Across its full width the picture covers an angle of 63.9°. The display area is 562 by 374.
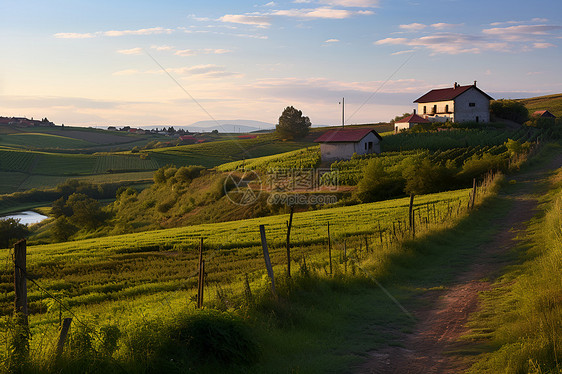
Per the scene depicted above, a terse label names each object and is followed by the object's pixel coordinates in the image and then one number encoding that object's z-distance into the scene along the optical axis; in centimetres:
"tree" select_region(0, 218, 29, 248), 5600
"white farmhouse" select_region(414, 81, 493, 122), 8419
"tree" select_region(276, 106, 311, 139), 11838
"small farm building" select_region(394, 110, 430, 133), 8456
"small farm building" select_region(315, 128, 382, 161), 6850
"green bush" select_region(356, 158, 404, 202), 4922
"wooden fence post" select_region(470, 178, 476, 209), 2589
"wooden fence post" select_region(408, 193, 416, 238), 1878
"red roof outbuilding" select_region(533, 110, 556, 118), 10009
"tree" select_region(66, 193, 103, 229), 6512
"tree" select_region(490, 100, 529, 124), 8919
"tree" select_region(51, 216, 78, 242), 5800
